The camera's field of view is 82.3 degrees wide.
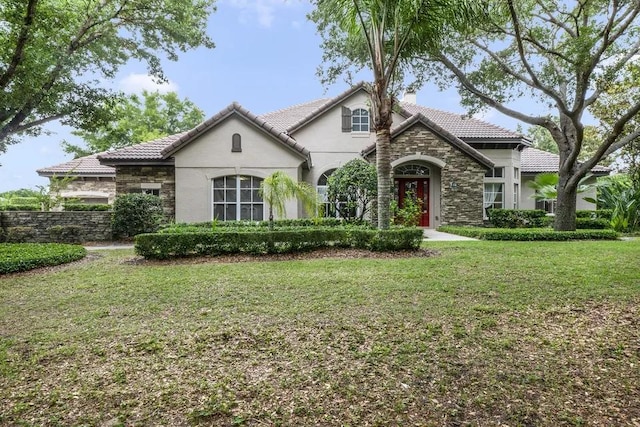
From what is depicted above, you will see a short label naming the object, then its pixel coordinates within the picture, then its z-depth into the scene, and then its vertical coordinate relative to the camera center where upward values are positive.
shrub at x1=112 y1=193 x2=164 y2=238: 13.98 -0.17
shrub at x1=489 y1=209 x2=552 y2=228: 18.45 -0.51
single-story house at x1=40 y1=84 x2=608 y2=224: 16.12 +2.28
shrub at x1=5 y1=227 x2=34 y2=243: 13.69 -0.87
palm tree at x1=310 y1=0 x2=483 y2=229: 9.82 +5.14
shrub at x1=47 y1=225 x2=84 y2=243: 14.08 -0.87
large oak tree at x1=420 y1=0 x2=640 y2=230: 12.70 +5.56
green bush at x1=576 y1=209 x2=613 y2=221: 18.92 -0.33
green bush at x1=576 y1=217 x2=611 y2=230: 16.95 -0.75
